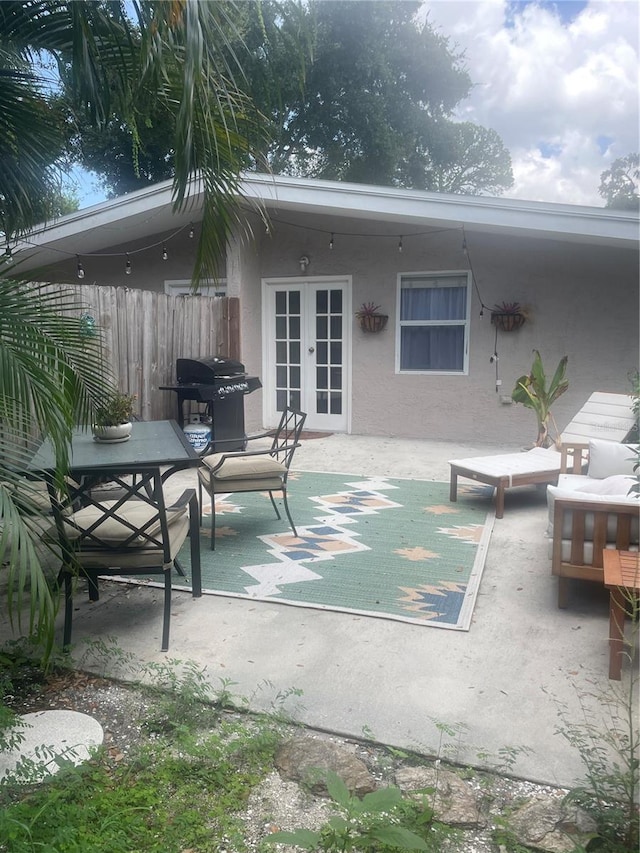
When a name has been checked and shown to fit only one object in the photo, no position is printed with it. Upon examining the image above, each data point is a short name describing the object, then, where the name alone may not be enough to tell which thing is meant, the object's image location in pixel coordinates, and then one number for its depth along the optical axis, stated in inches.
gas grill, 273.7
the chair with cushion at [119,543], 115.0
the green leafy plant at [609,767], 68.1
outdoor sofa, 125.8
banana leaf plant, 262.8
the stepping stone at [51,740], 82.5
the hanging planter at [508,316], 310.8
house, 297.3
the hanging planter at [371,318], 334.0
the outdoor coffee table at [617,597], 102.0
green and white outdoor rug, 136.5
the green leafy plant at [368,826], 60.1
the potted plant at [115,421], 142.1
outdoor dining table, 120.0
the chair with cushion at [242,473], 169.9
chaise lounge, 200.2
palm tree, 86.0
